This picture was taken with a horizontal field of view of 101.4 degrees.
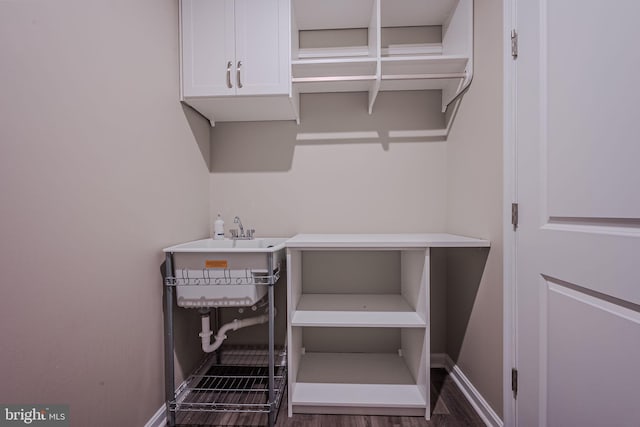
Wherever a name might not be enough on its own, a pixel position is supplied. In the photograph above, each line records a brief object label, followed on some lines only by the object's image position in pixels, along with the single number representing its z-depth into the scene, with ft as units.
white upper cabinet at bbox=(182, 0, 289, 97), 4.77
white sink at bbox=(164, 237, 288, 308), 4.17
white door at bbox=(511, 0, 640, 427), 2.27
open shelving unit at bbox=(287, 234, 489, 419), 4.40
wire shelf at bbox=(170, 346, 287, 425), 4.48
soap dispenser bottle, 5.64
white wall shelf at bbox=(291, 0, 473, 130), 4.93
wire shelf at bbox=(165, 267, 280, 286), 4.17
